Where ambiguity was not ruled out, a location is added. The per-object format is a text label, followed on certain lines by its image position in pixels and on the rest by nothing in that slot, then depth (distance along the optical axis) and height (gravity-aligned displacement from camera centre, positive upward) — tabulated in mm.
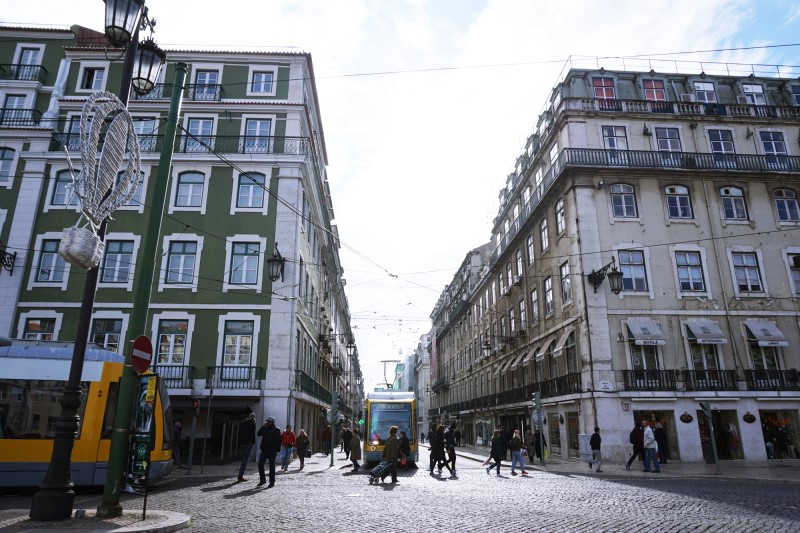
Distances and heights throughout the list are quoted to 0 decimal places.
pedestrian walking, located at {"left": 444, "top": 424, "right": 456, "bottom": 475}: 18125 -663
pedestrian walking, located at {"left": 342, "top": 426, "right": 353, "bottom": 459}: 25367 -612
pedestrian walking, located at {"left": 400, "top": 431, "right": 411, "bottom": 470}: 18420 -861
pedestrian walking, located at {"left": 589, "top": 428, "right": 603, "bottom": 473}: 19134 -719
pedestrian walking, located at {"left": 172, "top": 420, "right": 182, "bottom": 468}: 19866 -733
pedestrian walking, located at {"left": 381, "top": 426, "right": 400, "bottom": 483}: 14664 -702
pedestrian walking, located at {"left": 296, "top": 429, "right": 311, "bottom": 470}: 21344 -754
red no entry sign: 8047 +1016
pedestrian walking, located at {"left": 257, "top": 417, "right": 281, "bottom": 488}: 13787 -482
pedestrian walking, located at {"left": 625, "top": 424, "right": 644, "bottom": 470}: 19750 -585
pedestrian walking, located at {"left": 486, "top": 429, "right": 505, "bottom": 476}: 18312 -841
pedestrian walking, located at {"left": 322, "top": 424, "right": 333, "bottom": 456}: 29188 -545
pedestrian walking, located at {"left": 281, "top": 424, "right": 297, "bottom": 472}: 18391 -705
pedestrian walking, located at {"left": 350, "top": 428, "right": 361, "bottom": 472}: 19734 -880
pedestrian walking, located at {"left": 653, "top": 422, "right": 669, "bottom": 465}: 22266 -749
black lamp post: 7355 +13
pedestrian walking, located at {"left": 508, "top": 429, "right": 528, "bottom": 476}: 18547 -894
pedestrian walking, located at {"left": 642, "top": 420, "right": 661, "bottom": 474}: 18062 -704
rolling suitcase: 14312 -1229
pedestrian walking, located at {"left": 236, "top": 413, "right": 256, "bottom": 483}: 14969 -346
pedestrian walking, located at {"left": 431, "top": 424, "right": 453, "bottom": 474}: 18484 -815
